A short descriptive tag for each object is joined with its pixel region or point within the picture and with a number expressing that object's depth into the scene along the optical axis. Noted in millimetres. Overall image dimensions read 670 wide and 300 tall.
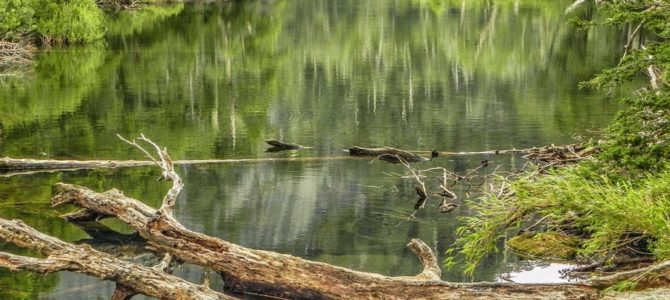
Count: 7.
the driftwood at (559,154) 24312
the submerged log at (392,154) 30359
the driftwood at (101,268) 15695
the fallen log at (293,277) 14672
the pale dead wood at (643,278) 14016
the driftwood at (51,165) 28906
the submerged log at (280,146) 32478
